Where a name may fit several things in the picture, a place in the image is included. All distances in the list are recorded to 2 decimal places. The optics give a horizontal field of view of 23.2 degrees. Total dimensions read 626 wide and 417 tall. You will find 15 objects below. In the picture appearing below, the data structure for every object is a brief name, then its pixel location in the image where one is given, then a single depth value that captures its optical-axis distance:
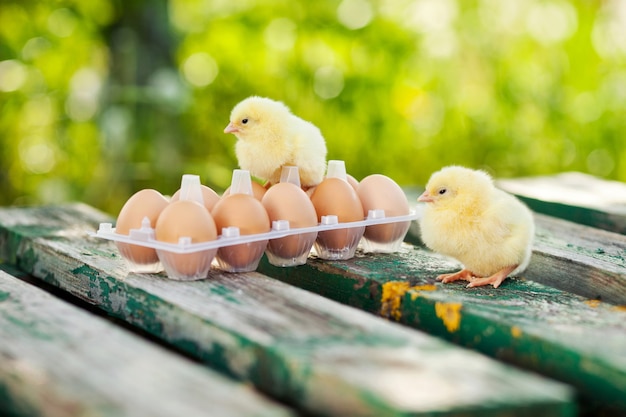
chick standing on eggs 1.18
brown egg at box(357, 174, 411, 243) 1.17
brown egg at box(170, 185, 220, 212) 1.13
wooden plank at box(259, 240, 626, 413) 0.93
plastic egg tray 1.06
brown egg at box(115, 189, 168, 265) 1.08
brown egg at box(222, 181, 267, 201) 1.17
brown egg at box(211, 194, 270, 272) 1.09
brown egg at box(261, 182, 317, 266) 1.12
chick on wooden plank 1.10
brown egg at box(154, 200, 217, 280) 1.06
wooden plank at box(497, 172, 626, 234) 1.37
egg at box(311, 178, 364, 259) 1.14
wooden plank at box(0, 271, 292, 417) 0.84
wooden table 0.86
